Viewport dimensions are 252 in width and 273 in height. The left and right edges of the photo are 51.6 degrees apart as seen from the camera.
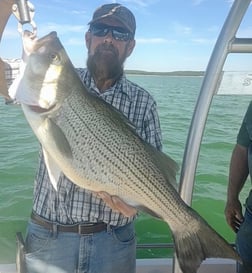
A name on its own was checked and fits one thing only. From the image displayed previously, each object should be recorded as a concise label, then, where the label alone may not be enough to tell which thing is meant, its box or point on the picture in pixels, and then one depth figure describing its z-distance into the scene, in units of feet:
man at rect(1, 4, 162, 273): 4.38
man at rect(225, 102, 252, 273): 4.88
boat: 4.18
